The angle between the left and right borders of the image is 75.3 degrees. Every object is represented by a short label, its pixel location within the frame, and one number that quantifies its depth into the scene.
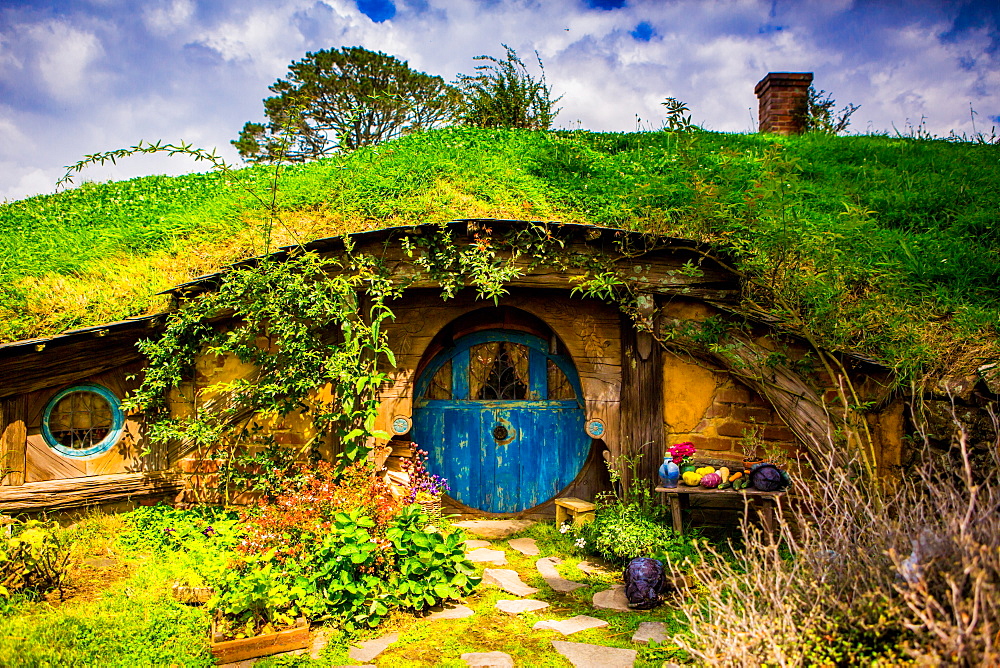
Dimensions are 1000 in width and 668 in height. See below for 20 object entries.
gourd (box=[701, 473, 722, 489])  5.39
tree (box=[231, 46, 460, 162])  21.25
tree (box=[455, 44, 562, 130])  11.29
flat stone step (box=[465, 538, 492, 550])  6.20
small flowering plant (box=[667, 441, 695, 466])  5.76
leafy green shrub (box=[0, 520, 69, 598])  4.43
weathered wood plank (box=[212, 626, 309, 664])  3.80
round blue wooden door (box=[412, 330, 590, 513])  7.10
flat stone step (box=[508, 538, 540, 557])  6.05
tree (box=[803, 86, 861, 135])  11.21
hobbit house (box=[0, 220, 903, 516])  5.96
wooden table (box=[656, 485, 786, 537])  5.00
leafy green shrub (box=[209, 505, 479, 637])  4.11
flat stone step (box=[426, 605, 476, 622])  4.55
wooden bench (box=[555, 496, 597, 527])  6.50
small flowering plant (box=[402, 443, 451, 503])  5.77
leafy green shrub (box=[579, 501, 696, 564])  5.44
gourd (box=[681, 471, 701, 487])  5.47
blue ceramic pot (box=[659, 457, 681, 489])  5.53
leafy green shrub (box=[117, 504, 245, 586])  4.98
